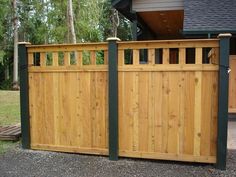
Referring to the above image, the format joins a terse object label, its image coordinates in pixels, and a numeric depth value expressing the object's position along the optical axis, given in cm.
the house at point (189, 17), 798
